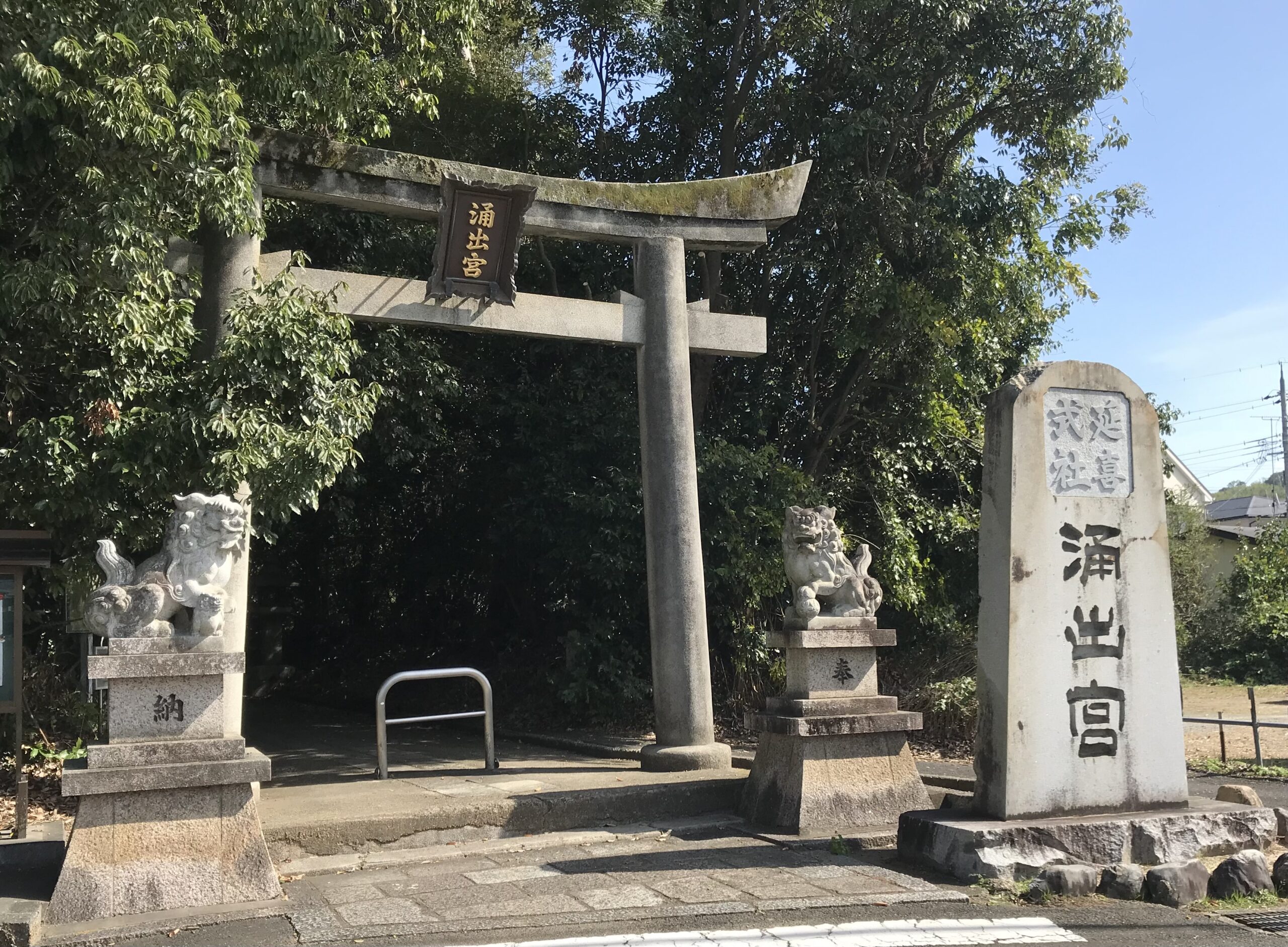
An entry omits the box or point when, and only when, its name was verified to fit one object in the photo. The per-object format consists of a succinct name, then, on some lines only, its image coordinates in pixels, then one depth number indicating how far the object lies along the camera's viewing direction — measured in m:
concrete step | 6.29
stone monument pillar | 5.79
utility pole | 41.88
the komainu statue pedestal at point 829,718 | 6.78
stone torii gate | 7.98
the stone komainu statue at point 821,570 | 7.03
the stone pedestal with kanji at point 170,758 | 5.16
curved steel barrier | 7.62
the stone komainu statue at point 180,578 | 5.35
